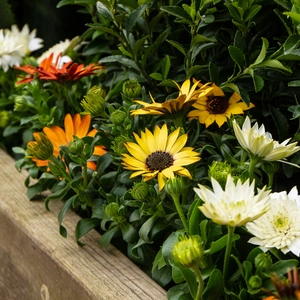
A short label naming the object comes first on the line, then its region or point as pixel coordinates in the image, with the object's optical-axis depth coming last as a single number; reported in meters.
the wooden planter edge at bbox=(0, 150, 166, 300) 0.85
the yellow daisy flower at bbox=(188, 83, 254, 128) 0.89
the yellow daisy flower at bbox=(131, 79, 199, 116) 0.81
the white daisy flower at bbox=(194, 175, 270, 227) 0.61
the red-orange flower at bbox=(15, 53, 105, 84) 1.03
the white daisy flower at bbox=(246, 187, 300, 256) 0.69
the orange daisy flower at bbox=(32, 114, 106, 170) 1.03
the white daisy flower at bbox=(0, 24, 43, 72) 1.29
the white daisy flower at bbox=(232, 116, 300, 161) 0.73
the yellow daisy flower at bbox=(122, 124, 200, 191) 0.78
